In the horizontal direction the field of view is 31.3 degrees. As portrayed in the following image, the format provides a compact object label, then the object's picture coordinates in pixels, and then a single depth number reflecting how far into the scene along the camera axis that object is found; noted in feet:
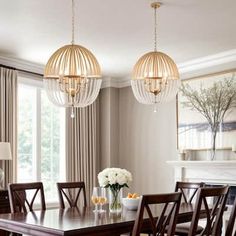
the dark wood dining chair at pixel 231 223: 11.58
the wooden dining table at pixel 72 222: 9.46
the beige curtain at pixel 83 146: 21.80
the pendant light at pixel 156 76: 12.73
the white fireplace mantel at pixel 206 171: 17.92
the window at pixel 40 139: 20.12
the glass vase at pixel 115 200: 12.22
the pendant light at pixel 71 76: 11.55
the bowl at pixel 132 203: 12.41
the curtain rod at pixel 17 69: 18.87
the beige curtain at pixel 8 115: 18.39
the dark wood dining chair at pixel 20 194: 12.63
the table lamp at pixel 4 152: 16.56
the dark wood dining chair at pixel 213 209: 10.03
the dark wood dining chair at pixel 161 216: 9.07
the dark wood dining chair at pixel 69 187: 14.15
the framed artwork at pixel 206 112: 18.35
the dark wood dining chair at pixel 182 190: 14.50
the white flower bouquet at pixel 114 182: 12.20
